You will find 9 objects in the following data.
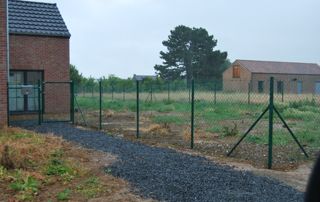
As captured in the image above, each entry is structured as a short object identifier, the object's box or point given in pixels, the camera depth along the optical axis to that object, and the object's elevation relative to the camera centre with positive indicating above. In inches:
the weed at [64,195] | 247.1 -59.4
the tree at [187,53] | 2925.7 +233.4
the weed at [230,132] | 567.8 -54.1
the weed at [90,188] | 256.1 -59.2
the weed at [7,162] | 313.4 -51.7
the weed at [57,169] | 308.7 -56.6
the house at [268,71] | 2536.9 +104.4
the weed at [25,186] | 250.5 -57.9
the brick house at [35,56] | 792.9 +56.4
